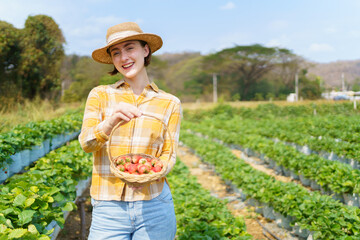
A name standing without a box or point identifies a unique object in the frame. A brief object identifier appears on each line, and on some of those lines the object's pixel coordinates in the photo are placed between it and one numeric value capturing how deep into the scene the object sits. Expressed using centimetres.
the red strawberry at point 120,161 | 172
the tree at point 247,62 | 4344
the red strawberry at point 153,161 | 174
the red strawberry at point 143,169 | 165
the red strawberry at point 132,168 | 165
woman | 171
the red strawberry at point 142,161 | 171
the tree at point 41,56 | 1355
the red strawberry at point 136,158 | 173
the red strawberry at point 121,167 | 167
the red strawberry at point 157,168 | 170
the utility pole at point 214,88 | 4294
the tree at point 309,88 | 4011
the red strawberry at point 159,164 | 172
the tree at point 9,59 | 1248
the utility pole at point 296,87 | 3971
